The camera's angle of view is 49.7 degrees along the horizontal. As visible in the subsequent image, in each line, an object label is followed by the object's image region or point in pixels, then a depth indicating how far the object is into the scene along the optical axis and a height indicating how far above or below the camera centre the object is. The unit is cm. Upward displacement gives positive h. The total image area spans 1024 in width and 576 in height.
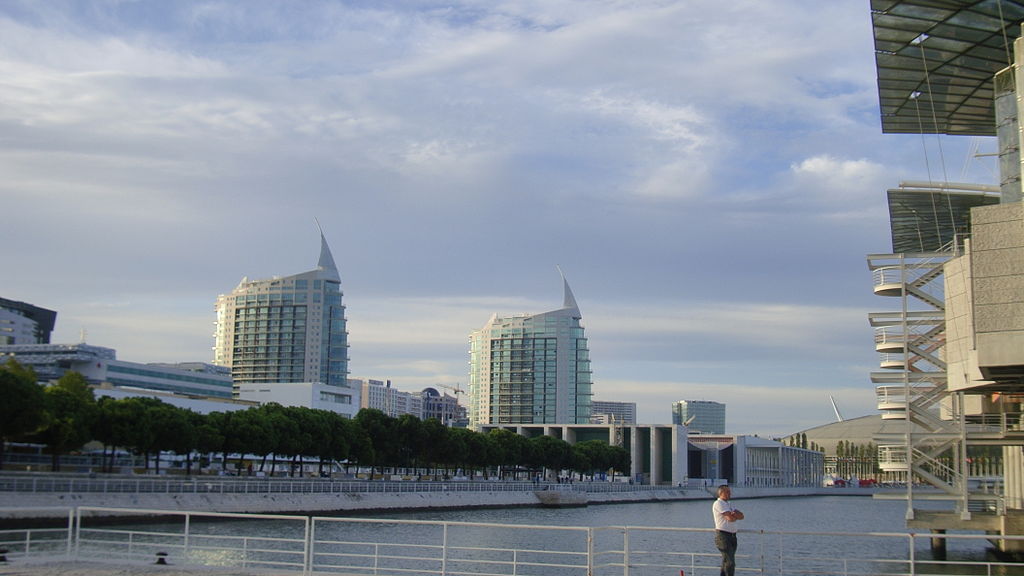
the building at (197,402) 15094 +576
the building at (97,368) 15538 +1055
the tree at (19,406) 7088 +217
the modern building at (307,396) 17962 +822
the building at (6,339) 19000 +1744
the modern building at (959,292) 4169 +699
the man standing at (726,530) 2211 -152
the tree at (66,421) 7750 +137
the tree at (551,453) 16175 -44
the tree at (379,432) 11838 +155
